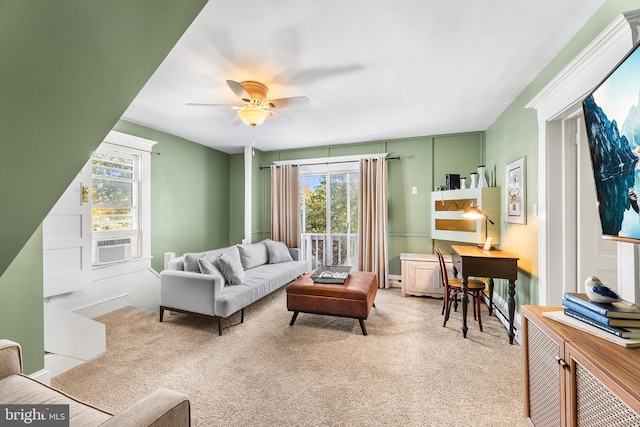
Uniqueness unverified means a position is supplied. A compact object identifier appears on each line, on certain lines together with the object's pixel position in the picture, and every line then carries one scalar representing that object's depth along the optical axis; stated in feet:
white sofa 9.23
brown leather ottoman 8.97
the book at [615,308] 3.57
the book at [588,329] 3.37
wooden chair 9.31
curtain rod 14.92
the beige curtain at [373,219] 14.82
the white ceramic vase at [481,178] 11.61
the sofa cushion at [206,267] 9.98
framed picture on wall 8.63
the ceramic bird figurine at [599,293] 3.87
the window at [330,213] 16.15
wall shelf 11.07
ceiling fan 8.00
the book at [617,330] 3.44
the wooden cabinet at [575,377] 2.81
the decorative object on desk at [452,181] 12.72
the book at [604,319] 3.54
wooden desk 8.43
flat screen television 3.48
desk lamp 10.56
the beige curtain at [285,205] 16.74
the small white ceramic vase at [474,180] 11.92
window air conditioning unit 10.66
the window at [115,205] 10.75
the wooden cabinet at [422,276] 12.65
